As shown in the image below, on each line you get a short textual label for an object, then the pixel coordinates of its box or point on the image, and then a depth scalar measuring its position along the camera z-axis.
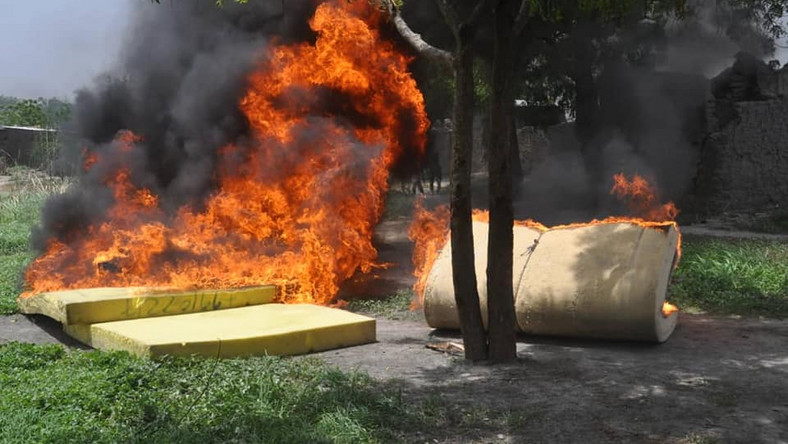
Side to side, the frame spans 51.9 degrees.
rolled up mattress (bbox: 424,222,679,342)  6.77
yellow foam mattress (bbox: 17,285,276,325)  7.47
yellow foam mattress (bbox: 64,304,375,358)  6.47
